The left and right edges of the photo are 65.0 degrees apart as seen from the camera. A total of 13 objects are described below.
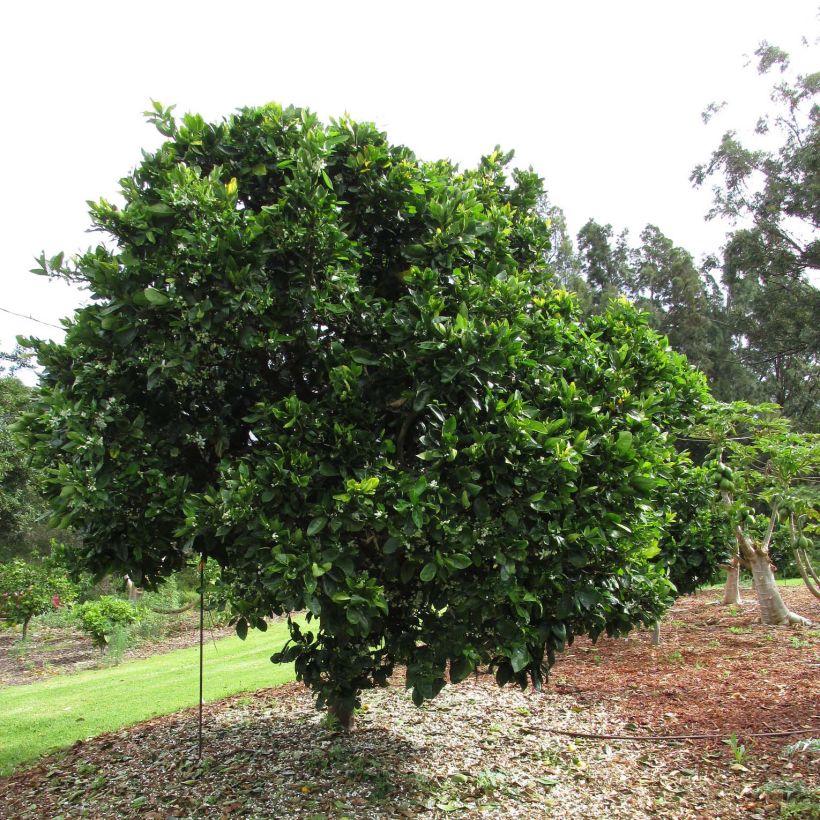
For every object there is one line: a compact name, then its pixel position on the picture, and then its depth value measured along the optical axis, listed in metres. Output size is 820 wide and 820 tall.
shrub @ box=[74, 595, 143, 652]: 11.95
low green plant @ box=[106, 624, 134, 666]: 11.84
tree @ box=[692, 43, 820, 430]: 21.64
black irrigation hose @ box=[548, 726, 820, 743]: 5.03
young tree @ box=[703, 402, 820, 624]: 4.99
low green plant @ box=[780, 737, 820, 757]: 4.58
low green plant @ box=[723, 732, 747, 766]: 4.77
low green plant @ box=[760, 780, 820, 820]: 4.01
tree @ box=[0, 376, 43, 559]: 15.71
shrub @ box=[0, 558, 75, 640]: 13.40
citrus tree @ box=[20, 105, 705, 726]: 3.28
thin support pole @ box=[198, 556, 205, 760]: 3.97
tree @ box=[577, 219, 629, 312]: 35.41
